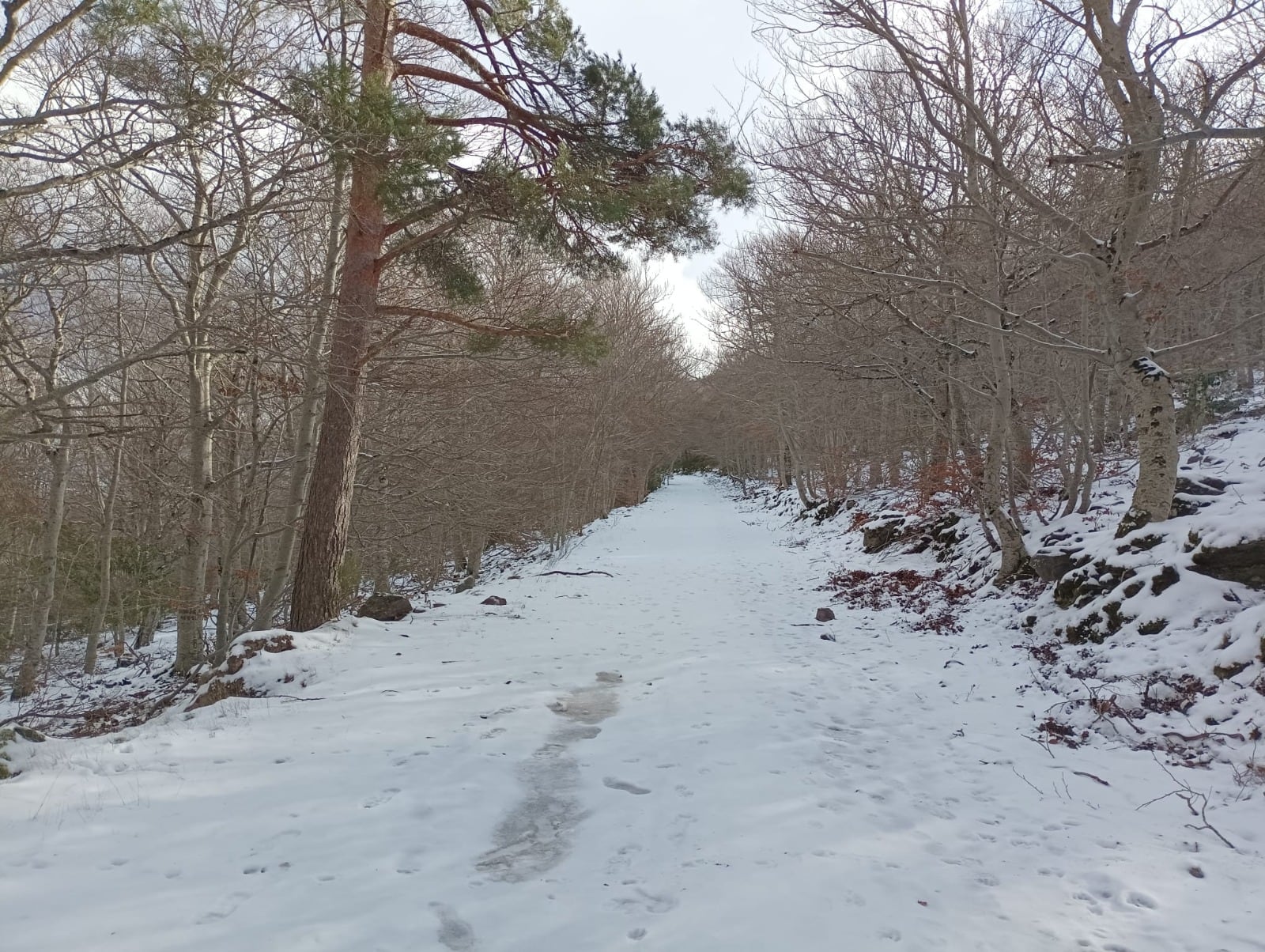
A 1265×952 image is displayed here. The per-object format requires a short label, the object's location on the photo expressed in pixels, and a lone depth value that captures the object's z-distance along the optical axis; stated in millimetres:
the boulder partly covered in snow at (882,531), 12953
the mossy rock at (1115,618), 5629
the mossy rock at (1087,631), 5754
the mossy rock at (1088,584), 6113
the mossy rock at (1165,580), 5551
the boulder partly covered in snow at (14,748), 3643
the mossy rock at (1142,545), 6070
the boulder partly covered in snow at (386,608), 7859
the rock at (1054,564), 7248
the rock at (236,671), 5332
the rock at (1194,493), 6750
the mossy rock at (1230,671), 4406
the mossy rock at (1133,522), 6395
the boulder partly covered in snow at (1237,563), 5121
